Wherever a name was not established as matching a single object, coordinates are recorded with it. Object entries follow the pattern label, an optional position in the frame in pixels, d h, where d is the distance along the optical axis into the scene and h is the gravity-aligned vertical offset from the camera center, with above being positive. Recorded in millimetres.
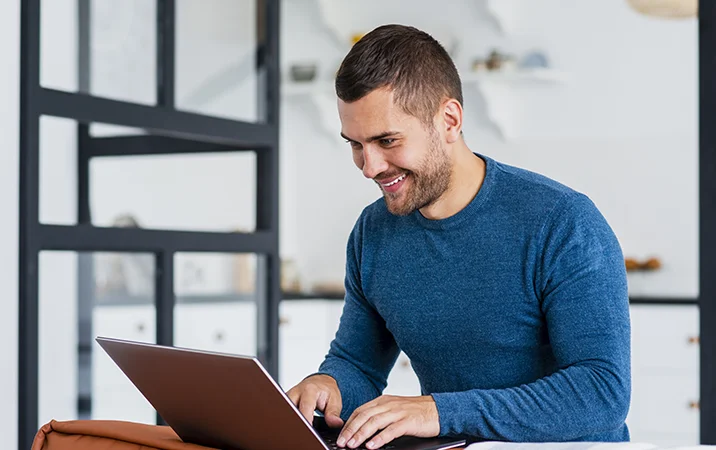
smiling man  1465 -79
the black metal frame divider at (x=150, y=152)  2334 +183
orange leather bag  1361 -273
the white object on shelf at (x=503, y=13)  4980 +1011
